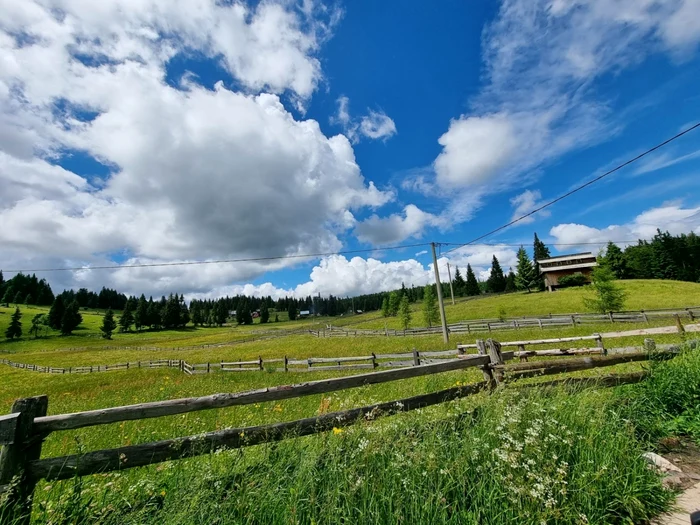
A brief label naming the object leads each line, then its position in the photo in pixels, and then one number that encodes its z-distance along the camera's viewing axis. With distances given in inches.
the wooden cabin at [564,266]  3016.7
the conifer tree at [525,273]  3065.9
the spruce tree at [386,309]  2999.5
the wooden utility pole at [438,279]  958.4
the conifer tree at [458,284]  4239.7
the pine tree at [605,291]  1267.2
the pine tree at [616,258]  2974.9
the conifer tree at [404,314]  1955.0
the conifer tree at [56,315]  3978.8
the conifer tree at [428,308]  1911.9
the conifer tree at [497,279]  3996.1
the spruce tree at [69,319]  3870.6
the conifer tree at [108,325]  3855.8
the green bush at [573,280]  2863.7
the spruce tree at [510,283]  3788.9
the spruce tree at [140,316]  4539.9
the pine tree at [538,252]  3455.2
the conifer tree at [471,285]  3931.6
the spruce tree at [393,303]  2933.3
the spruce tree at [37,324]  3760.8
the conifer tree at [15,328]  3570.4
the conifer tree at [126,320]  4414.4
